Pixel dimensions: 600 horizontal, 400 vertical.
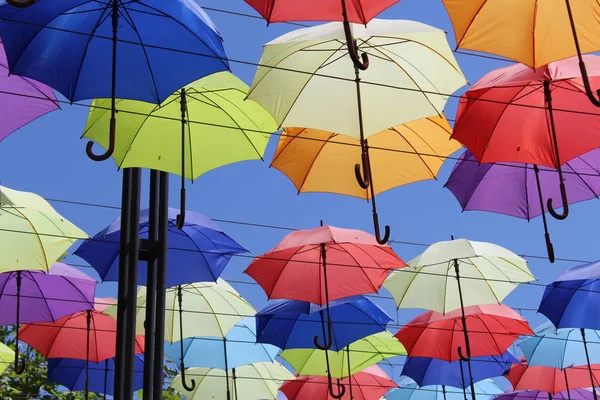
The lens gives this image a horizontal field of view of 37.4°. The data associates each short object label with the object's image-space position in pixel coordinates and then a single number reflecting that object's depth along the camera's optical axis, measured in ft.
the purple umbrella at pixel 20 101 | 21.15
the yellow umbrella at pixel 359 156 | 25.08
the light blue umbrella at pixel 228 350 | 34.51
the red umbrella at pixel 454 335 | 33.58
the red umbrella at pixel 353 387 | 39.91
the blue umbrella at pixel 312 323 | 31.58
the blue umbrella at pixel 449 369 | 37.35
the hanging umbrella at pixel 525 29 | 18.52
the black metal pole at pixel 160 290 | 20.35
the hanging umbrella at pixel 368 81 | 21.68
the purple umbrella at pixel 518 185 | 25.94
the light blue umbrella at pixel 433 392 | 43.75
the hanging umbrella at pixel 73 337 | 33.53
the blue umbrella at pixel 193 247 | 26.50
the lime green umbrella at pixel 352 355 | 36.37
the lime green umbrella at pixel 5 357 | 35.06
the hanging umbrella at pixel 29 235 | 25.59
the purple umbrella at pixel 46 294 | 29.32
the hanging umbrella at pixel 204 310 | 31.30
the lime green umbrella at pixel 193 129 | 22.34
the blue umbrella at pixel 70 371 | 37.17
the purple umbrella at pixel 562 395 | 43.75
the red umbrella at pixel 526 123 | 21.58
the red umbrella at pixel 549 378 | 38.60
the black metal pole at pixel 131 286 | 19.57
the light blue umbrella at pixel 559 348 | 35.37
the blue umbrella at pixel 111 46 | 18.42
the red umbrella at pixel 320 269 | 28.89
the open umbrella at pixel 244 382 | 39.78
